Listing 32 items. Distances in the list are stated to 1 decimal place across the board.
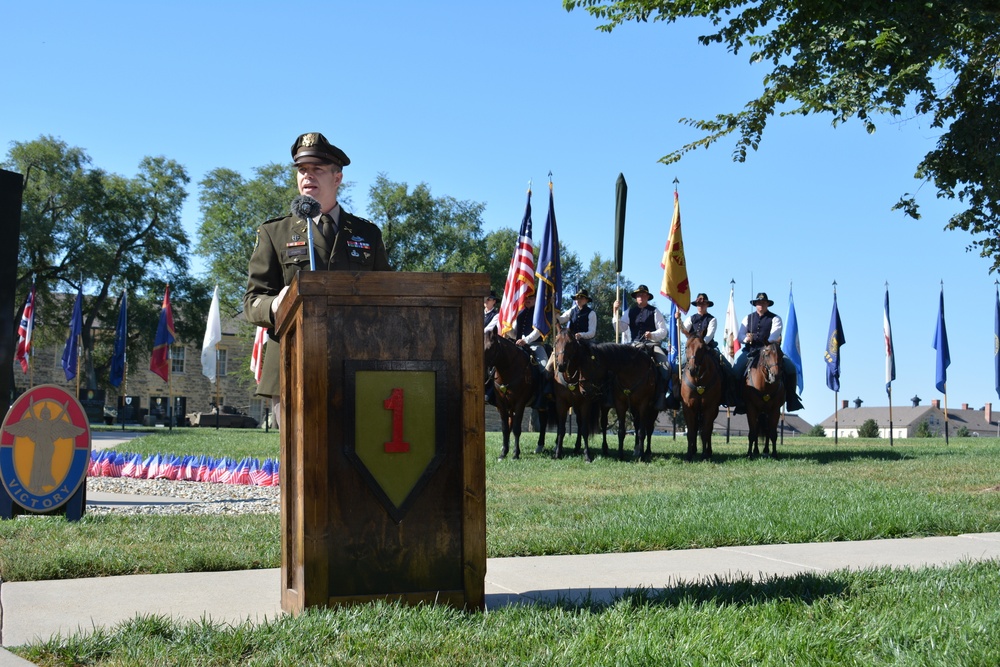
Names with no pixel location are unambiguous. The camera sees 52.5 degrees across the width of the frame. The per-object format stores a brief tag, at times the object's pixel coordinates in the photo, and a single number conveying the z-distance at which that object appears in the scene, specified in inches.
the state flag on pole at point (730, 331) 1395.2
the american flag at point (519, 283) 798.5
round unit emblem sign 298.5
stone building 2950.3
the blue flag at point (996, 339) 1284.4
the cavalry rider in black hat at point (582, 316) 717.9
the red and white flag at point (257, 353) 1236.2
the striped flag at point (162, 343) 1578.5
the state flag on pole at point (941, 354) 1253.1
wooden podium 161.5
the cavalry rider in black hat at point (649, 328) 729.0
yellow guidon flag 771.4
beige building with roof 4379.9
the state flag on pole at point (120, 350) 1654.8
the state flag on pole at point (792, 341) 1226.6
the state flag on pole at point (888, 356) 1226.0
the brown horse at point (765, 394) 690.8
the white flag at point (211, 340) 1544.0
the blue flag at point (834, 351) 1184.8
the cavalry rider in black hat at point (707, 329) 694.5
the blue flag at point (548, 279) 784.3
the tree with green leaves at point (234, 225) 2380.7
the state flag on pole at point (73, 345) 1585.9
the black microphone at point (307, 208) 178.9
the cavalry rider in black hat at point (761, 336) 733.9
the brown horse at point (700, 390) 672.4
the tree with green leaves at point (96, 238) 2081.7
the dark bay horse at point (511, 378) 688.4
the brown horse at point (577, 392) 638.5
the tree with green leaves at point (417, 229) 2503.7
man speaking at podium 195.2
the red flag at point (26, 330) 1660.8
